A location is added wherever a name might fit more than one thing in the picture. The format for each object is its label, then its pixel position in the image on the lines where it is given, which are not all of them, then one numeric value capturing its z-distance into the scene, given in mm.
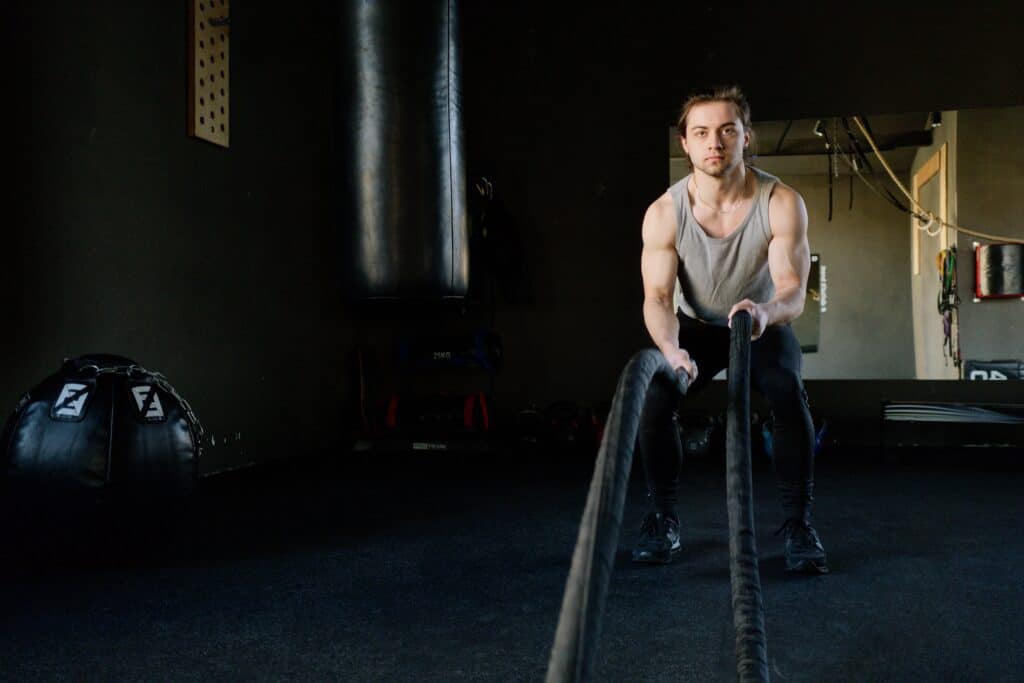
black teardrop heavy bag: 2143
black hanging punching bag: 3424
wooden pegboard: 3539
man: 2078
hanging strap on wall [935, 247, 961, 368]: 4578
